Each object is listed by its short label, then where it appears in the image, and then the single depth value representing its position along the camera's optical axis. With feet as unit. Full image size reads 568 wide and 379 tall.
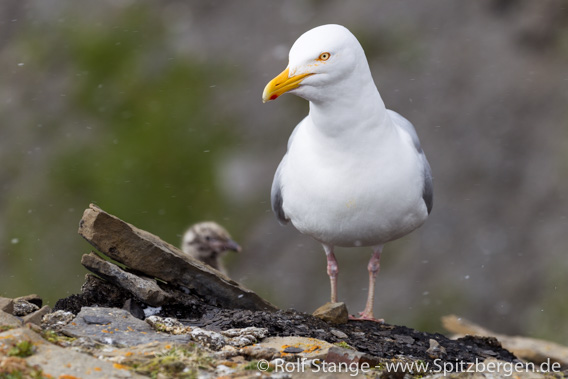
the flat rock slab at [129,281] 35.81
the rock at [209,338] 30.12
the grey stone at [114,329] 29.17
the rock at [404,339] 37.45
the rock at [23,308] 33.22
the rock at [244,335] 31.04
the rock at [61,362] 24.29
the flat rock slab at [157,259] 36.78
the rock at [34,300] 35.63
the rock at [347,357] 28.73
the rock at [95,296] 35.19
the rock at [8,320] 28.32
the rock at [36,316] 30.37
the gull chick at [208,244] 60.18
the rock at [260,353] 28.94
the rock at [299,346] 29.45
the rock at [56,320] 30.37
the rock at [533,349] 50.63
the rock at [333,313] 39.04
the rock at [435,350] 35.81
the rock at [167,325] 31.50
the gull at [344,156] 37.14
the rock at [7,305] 31.86
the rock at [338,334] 35.76
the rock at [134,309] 35.14
